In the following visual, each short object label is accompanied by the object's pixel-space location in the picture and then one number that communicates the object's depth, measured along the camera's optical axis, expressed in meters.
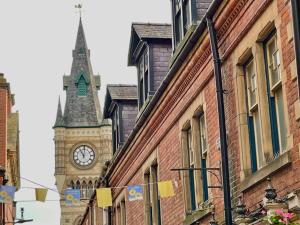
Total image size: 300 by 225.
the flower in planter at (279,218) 9.45
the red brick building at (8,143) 39.91
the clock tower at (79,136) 135.00
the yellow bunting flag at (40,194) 21.00
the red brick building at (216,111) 11.98
